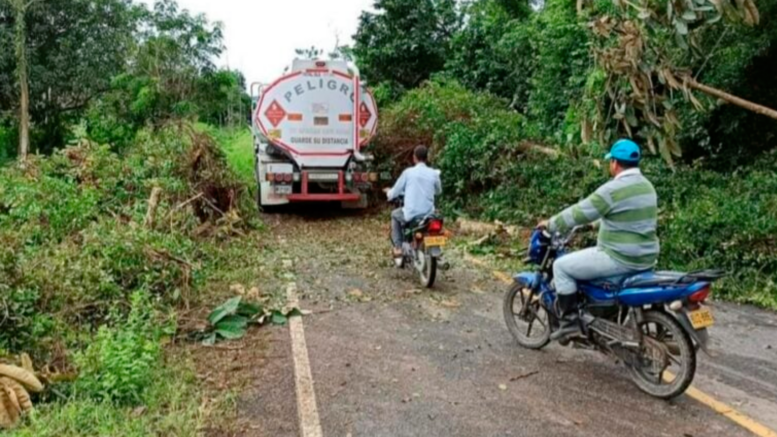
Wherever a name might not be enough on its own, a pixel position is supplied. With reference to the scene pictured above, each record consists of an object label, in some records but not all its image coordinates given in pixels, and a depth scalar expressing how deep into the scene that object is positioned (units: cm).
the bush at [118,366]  411
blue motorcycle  410
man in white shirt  759
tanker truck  1184
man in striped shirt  443
